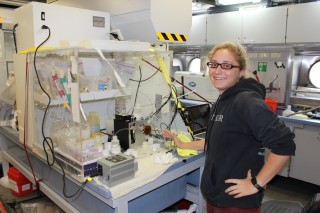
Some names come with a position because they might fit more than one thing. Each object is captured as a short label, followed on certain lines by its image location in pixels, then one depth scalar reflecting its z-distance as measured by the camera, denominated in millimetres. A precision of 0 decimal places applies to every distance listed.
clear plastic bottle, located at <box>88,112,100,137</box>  1765
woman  1112
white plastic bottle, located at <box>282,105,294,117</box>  3071
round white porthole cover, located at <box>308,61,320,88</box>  3318
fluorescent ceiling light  3307
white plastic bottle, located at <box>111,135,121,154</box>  1564
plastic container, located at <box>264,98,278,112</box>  3135
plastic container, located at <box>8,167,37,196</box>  2442
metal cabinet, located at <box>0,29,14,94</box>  2663
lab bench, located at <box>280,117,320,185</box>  2838
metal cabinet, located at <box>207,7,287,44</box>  3297
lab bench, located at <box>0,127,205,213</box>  1339
